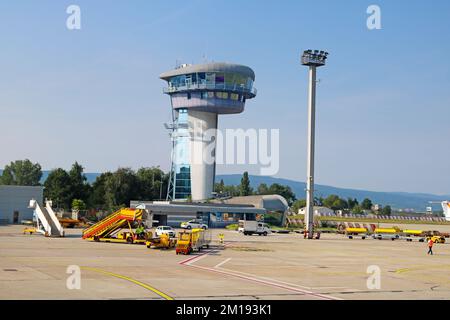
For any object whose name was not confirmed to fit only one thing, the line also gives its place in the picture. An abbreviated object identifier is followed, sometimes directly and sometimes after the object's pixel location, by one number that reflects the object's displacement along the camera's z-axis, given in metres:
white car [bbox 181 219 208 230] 90.95
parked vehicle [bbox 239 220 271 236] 81.81
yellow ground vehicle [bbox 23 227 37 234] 65.56
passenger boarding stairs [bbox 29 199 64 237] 62.97
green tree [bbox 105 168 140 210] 131.88
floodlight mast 83.31
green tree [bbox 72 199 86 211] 110.57
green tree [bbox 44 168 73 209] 127.31
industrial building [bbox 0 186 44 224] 93.44
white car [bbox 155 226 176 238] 64.94
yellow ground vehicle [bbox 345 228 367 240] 88.31
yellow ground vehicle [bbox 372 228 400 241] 81.50
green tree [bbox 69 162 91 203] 130.50
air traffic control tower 134.75
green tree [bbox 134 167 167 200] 140.12
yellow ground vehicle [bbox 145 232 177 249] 48.25
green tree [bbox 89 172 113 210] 134.75
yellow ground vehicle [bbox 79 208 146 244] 55.76
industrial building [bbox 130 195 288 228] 104.25
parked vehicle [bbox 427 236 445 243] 76.89
